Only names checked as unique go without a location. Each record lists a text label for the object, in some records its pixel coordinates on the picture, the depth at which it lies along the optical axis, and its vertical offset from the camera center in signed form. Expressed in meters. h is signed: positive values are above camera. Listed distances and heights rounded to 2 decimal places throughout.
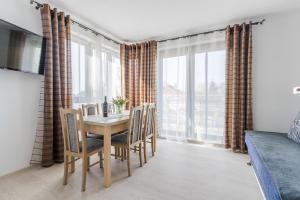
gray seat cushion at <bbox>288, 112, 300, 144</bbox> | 2.34 -0.48
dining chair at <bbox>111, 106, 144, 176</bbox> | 2.37 -0.55
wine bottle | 2.65 -0.16
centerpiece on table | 2.86 -0.08
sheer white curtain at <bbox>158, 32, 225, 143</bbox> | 3.52 +0.24
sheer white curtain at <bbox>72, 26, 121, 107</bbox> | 3.24 +0.66
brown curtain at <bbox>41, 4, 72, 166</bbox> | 2.53 +0.34
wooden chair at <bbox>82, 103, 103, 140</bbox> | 2.63 -0.20
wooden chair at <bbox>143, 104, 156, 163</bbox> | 2.83 -0.47
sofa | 1.24 -0.63
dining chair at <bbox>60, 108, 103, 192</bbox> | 1.97 -0.51
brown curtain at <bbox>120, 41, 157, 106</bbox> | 4.13 +0.67
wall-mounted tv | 2.09 +0.66
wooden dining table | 2.07 -0.38
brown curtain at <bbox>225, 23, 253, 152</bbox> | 3.14 +0.28
